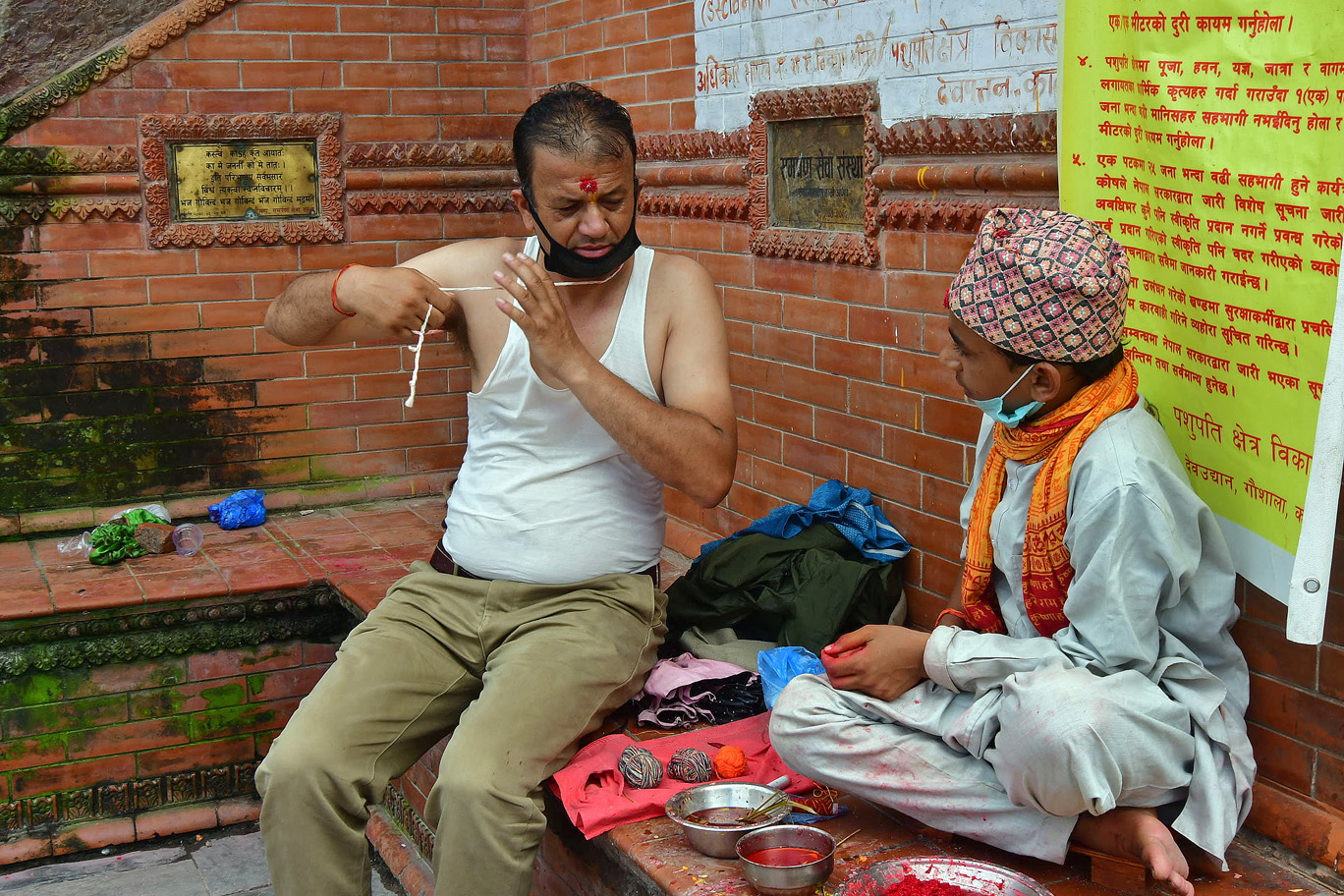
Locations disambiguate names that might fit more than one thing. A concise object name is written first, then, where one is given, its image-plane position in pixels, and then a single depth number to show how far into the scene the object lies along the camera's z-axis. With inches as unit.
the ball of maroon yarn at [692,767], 121.0
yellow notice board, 89.8
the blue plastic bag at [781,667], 131.3
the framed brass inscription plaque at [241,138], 208.7
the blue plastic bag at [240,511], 213.8
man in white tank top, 109.7
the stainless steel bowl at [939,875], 97.0
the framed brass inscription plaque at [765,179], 151.1
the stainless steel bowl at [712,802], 108.0
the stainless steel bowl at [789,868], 98.6
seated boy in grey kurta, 92.9
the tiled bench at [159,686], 175.9
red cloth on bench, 114.9
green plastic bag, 195.6
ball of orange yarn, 122.1
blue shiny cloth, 152.3
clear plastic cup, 201.5
